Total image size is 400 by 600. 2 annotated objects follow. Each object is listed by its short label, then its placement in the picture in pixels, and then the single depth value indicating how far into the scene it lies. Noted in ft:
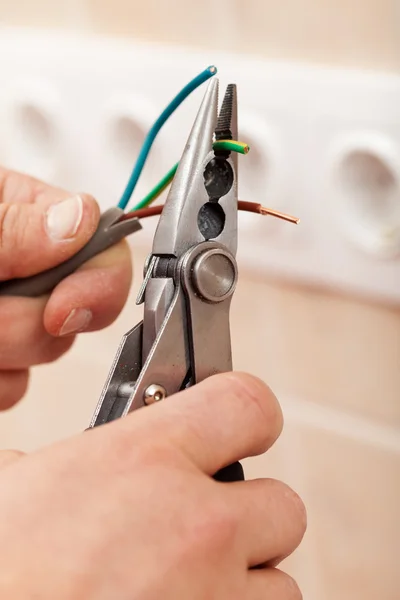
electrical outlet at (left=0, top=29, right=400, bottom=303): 1.48
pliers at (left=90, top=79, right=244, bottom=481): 1.34
